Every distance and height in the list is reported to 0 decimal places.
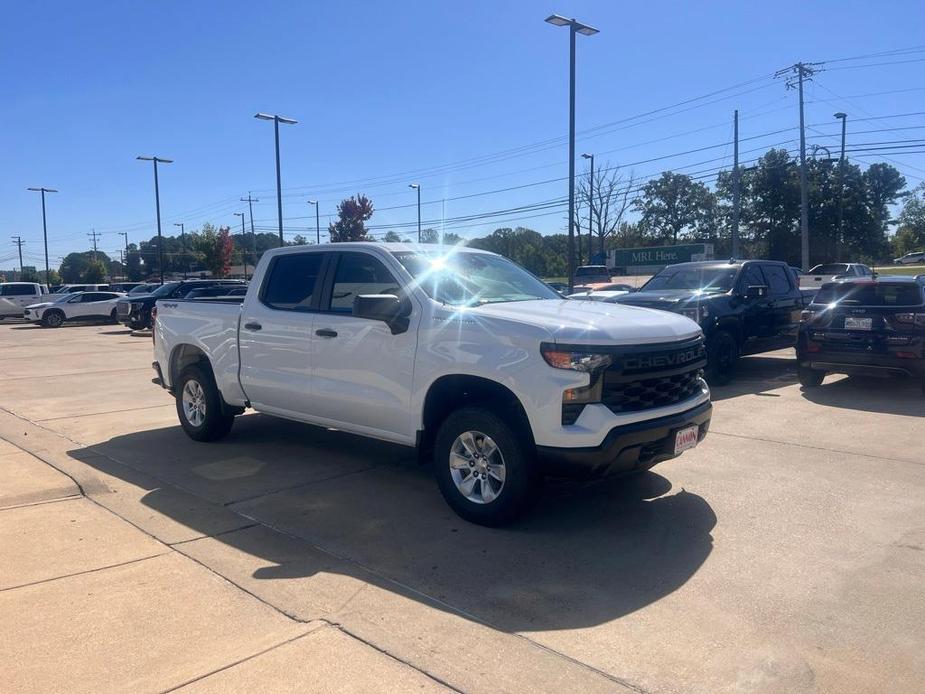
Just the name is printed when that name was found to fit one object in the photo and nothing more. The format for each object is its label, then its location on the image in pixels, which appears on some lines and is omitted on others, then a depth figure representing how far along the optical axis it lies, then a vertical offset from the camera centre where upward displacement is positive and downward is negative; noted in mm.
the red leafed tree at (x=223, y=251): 66000 +2643
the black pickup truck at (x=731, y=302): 10930 -489
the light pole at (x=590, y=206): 56831 +5116
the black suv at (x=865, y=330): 9469 -830
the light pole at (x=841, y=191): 43641 +4630
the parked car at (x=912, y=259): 73631 +652
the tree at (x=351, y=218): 43688 +3689
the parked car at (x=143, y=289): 34938 -300
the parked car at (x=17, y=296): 33938 -486
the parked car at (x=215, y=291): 20325 -278
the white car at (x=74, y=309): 29984 -992
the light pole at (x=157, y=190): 41719 +5171
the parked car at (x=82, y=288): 41156 -206
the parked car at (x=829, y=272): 30125 -216
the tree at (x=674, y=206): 80188 +6961
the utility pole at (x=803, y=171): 35438 +4685
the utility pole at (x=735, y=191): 35188 +3669
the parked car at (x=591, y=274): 35938 -100
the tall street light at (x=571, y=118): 18109 +3980
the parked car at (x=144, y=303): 24309 -721
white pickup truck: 4703 -640
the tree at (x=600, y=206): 57275 +5128
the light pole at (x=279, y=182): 28259 +3776
